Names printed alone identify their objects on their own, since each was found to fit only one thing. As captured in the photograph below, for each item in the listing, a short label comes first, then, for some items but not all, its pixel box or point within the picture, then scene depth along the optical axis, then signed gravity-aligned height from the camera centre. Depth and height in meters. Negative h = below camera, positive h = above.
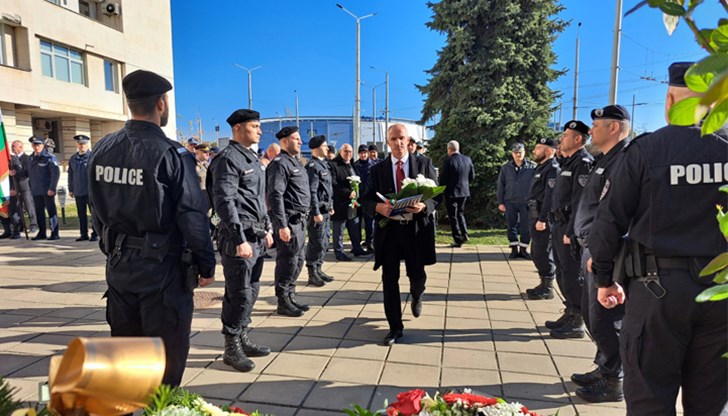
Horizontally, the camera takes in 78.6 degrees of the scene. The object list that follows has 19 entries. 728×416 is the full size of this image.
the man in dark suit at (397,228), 4.37 -0.64
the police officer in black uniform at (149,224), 2.48 -0.34
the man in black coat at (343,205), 8.55 -0.79
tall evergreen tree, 13.68 +2.65
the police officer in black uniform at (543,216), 5.69 -0.69
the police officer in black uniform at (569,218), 4.47 -0.58
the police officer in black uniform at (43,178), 10.09 -0.30
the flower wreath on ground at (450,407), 1.66 -0.93
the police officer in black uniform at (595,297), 3.30 -1.03
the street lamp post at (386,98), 40.04 +6.18
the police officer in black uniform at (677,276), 2.10 -0.55
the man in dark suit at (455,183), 9.74 -0.42
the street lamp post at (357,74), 21.52 +4.31
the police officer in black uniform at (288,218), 5.07 -0.64
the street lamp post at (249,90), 36.83 +6.10
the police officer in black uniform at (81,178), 10.06 -0.30
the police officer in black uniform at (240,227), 3.70 -0.54
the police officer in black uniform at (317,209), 6.63 -0.70
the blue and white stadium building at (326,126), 93.18 +8.12
